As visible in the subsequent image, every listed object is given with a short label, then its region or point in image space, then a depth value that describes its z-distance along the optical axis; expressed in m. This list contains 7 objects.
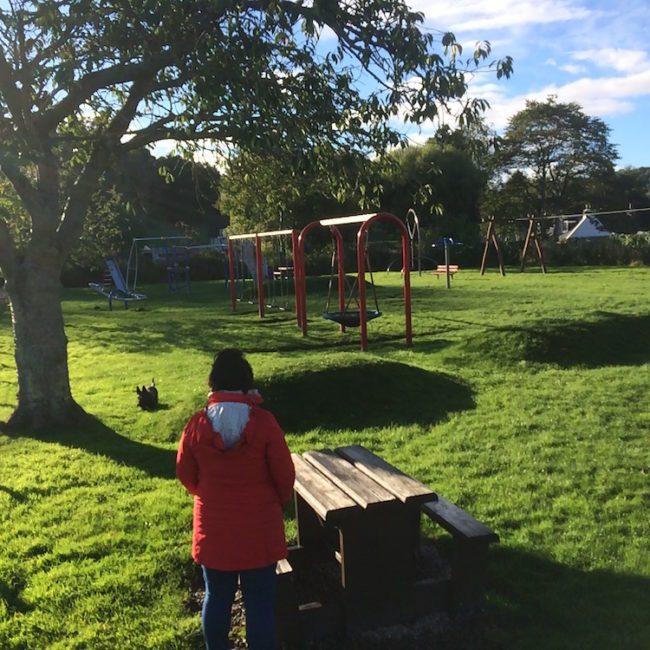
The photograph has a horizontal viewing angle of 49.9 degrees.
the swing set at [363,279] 12.17
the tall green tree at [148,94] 5.67
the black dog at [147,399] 8.52
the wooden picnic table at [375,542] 3.39
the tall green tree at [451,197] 44.97
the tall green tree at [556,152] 59.53
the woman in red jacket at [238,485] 2.91
